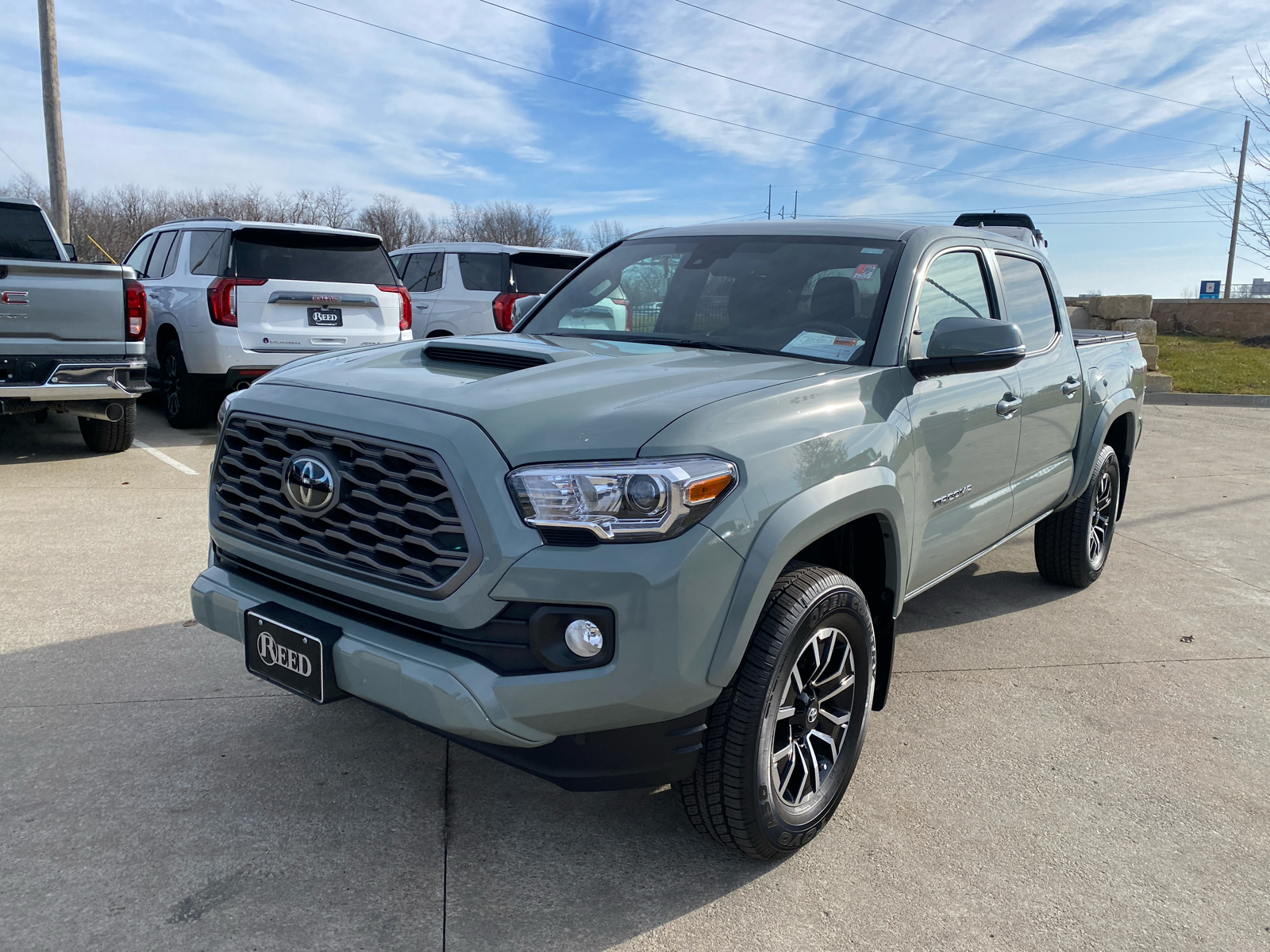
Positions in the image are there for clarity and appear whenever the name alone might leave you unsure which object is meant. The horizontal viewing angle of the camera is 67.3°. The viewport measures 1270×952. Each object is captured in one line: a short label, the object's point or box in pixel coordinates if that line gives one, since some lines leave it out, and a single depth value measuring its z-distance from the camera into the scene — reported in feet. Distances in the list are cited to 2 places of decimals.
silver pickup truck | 21.77
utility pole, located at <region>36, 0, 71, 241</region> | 47.83
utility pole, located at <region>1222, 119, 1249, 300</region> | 120.14
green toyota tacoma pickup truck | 7.15
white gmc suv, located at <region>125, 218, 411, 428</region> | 27.37
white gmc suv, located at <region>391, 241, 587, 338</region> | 37.96
